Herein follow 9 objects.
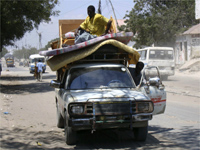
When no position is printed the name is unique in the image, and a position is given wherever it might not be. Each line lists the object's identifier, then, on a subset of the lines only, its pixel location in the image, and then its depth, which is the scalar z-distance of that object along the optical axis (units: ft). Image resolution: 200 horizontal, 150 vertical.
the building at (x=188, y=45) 114.01
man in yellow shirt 27.96
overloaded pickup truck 18.76
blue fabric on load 26.41
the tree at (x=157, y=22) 124.98
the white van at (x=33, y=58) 146.20
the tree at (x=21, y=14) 57.91
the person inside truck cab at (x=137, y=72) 25.23
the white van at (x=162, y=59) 72.28
